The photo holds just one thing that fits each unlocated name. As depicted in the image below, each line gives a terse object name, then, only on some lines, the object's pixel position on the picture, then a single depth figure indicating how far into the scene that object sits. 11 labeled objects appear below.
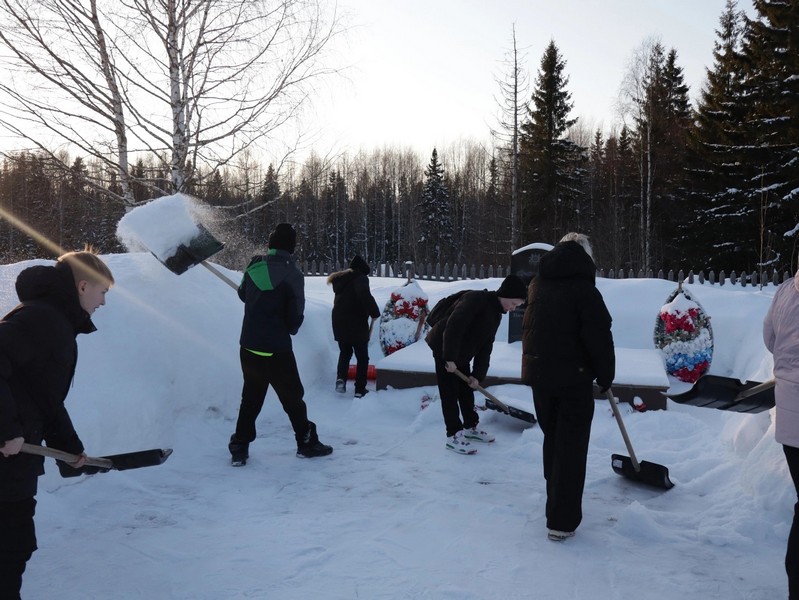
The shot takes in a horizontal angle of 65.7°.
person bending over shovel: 4.81
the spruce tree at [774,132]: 21.66
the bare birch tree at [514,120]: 25.01
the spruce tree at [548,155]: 30.09
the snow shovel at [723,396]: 3.16
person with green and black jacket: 4.67
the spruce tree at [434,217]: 42.47
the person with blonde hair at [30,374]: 2.26
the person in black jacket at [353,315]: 7.28
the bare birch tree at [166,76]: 7.93
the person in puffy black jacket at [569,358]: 3.38
